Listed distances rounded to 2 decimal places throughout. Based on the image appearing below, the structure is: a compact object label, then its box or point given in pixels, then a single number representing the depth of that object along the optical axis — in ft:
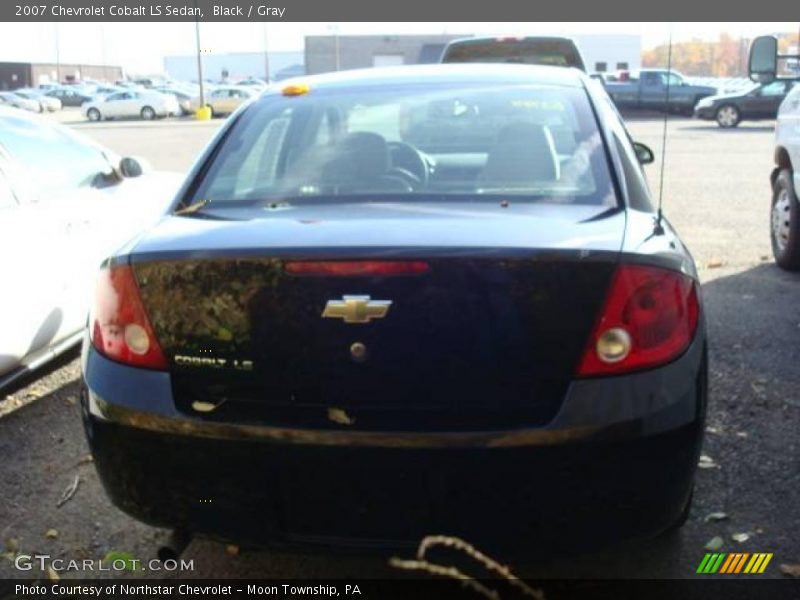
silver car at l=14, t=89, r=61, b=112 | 169.58
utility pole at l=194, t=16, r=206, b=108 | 110.28
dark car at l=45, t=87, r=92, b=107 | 198.90
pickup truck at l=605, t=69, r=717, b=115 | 110.73
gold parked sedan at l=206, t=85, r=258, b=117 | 142.10
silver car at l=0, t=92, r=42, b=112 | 149.89
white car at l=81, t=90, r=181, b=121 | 143.54
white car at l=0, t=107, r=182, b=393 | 14.11
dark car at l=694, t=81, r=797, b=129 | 89.30
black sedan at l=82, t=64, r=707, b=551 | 7.35
